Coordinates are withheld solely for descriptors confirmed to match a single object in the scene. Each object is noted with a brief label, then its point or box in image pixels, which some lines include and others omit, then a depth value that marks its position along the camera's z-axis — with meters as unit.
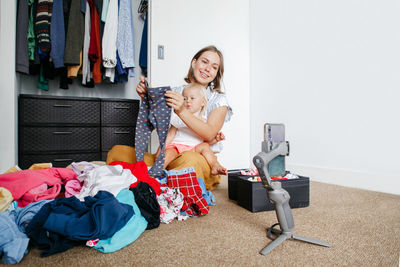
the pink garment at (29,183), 0.88
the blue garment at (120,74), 2.33
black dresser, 2.03
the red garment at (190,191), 1.03
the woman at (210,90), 1.32
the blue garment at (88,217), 0.69
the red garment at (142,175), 1.06
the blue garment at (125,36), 2.29
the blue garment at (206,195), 1.18
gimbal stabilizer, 0.73
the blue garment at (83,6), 2.16
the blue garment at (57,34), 2.04
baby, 1.46
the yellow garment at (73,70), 2.19
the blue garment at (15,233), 0.65
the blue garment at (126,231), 0.72
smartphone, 0.78
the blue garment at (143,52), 2.42
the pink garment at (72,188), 0.96
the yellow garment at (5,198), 0.79
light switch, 2.08
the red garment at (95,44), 2.21
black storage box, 1.10
